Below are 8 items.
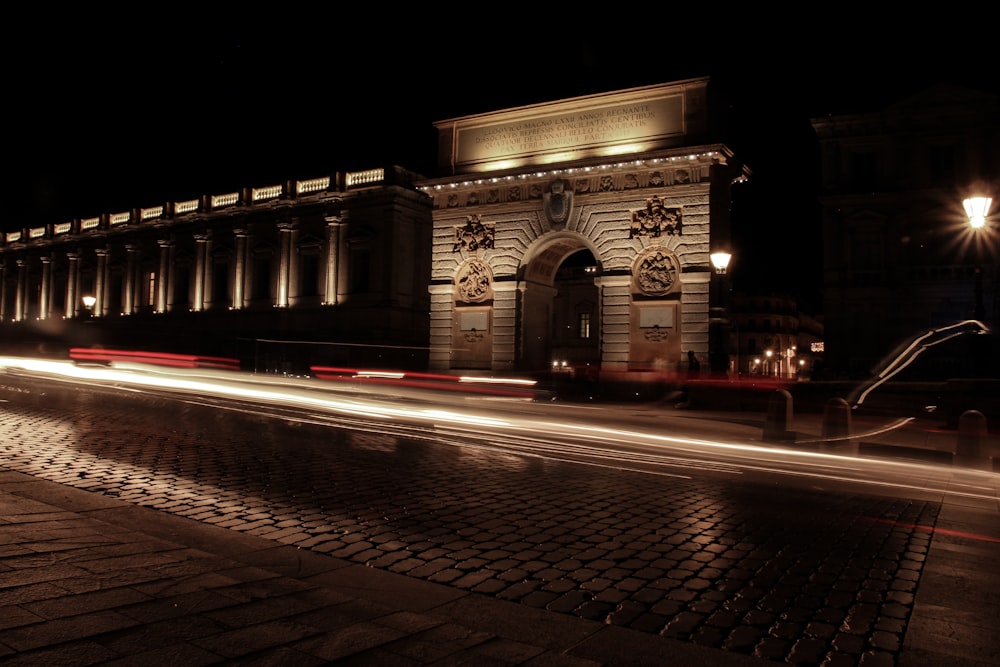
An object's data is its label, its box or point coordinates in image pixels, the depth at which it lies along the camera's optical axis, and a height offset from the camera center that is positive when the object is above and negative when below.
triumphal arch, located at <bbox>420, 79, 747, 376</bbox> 28.41 +5.18
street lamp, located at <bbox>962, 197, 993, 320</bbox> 13.62 +2.67
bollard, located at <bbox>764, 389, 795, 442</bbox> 14.64 -1.24
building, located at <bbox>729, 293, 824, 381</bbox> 87.31 +2.34
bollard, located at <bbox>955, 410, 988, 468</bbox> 12.06 -1.32
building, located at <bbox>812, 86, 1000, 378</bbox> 35.31 +6.44
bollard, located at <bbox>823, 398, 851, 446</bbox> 14.97 -1.29
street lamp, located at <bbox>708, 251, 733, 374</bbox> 20.73 +0.80
